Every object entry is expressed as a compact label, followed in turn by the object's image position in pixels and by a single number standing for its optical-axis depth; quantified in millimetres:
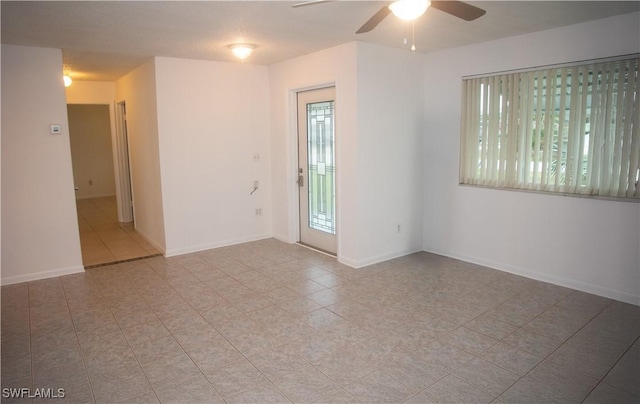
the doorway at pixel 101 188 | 5703
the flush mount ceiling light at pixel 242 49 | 4410
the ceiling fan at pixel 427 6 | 2514
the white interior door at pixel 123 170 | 6953
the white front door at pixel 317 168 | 5156
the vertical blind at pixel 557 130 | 3648
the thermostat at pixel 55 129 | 4480
